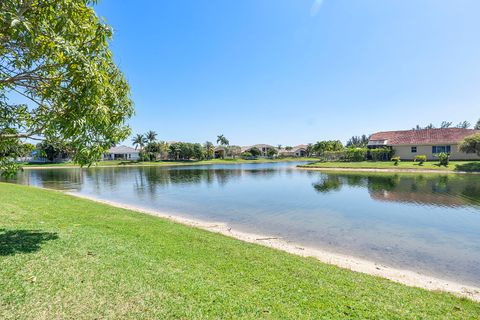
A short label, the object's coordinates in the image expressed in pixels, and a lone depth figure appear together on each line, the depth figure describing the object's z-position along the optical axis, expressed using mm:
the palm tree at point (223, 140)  109375
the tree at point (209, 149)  100062
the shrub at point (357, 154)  51688
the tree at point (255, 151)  105125
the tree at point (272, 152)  107331
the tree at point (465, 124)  100812
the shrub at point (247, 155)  104812
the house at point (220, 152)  106838
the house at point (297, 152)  119375
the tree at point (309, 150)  111825
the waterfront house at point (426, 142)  43719
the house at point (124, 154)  97062
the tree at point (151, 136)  90162
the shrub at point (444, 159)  38400
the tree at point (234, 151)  107875
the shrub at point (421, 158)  42050
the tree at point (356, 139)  140125
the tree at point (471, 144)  35919
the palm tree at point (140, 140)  88688
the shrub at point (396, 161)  42406
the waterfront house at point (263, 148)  112244
